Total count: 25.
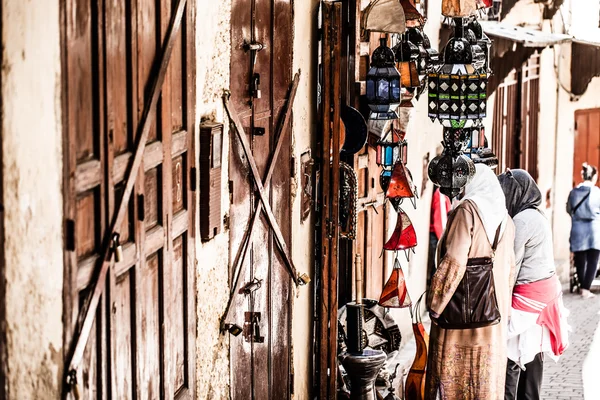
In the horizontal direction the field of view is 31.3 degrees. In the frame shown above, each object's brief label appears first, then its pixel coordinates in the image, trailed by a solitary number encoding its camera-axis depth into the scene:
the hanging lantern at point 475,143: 8.45
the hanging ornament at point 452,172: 7.57
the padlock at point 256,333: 5.49
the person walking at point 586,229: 13.19
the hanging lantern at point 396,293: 7.46
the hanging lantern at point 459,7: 7.38
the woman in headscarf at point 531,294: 7.66
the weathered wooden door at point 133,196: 3.14
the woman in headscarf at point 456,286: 7.05
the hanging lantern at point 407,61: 7.84
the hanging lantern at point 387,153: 7.54
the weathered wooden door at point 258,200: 5.13
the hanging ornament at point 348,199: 7.04
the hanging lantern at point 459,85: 7.36
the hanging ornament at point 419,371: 7.56
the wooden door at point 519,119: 13.31
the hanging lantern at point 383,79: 7.38
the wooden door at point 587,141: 17.52
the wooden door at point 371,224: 8.27
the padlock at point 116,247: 3.35
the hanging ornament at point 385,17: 6.88
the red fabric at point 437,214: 11.16
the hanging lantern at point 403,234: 7.57
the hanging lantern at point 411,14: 7.46
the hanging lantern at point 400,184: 7.52
